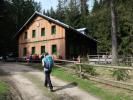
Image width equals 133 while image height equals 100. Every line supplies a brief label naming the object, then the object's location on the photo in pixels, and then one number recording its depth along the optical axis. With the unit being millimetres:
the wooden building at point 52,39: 14159
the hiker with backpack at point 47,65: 5517
